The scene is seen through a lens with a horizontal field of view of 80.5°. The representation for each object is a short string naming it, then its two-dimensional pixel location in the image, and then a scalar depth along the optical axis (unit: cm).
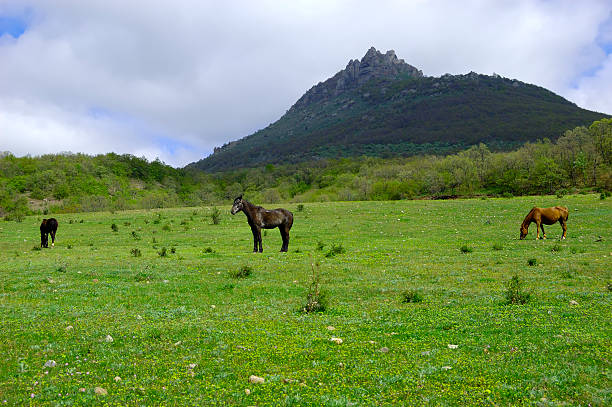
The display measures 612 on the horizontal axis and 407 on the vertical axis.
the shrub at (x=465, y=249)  1847
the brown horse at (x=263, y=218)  2191
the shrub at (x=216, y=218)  3869
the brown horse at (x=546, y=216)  2238
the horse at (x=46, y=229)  2623
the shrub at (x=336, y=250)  1929
